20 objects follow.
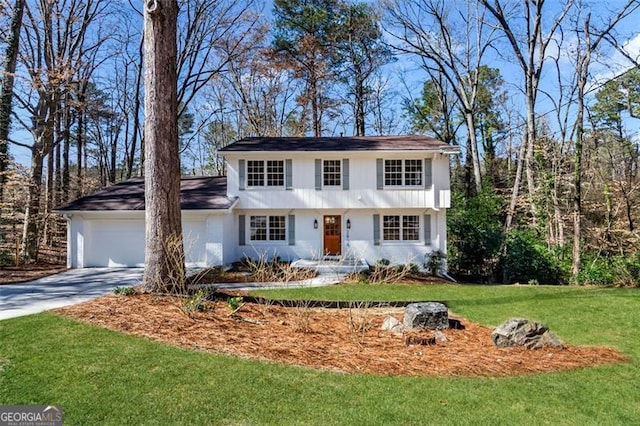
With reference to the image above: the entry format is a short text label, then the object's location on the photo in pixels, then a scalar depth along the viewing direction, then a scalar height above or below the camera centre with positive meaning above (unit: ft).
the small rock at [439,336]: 18.93 -5.85
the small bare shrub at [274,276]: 23.14 -5.39
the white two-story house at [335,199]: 50.37 +2.94
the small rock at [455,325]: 21.68 -6.08
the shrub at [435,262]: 49.29 -5.52
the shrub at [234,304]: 21.13 -4.68
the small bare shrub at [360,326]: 18.63 -5.64
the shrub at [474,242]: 52.37 -3.20
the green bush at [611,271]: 38.47 -5.86
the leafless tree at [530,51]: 53.67 +24.59
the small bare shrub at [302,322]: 19.42 -5.27
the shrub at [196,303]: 19.86 -4.38
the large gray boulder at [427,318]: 20.93 -5.41
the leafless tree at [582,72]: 47.67 +19.50
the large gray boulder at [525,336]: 17.54 -5.45
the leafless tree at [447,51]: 67.10 +31.03
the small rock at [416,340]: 18.02 -5.74
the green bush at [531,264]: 50.26 -5.91
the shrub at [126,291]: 22.75 -4.22
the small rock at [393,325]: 20.61 -5.79
